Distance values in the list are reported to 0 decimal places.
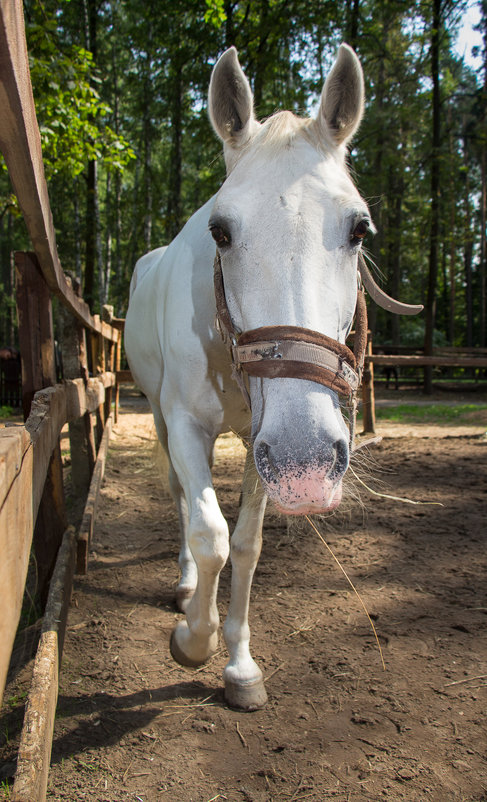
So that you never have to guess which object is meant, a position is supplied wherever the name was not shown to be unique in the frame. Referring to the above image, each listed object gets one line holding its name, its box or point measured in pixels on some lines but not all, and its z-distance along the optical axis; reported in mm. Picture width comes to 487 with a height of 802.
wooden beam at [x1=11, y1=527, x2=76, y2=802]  1184
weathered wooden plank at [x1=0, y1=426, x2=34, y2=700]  811
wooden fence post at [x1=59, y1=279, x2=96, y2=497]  3814
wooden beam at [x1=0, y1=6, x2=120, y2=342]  994
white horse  1321
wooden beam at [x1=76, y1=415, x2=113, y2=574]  2996
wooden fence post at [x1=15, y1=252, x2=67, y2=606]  2371
